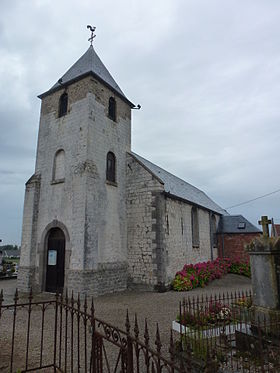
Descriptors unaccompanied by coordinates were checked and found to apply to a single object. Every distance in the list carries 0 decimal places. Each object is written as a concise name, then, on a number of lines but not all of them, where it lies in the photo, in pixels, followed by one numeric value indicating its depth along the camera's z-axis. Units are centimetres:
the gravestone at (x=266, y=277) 500
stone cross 584
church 1130
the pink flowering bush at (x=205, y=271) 1270
